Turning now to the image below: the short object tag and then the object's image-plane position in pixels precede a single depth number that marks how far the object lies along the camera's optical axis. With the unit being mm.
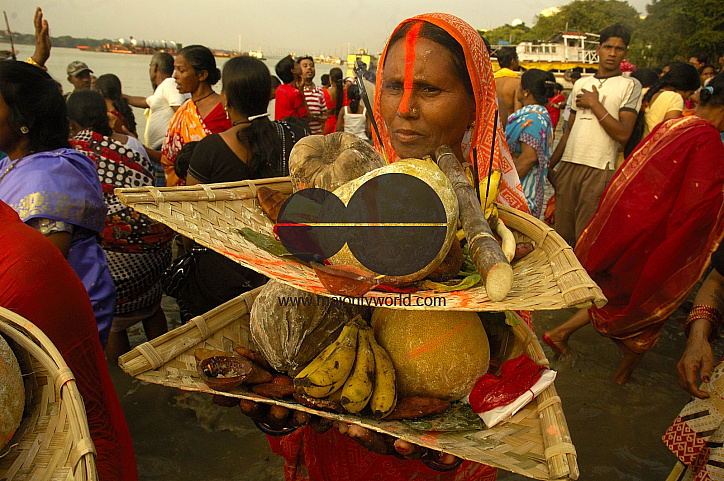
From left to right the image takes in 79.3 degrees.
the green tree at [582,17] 45072
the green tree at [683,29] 24031
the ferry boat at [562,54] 26703
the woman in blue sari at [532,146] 4441
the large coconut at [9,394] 1066
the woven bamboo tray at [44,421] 1033
